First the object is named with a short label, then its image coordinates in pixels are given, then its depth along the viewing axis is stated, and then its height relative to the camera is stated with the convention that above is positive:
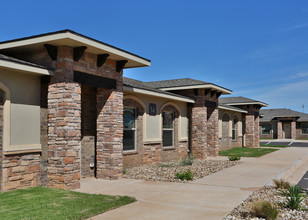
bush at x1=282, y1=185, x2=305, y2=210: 6.93 -1.67
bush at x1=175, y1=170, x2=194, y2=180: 10.69 -1.74
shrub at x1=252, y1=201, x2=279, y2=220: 6.12 -1.69
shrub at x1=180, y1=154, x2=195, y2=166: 14.96 -1.81
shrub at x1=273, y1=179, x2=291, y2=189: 8.94 -1.72
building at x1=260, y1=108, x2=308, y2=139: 48.25 +0.01
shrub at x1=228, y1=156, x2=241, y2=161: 16.92 -1.78
